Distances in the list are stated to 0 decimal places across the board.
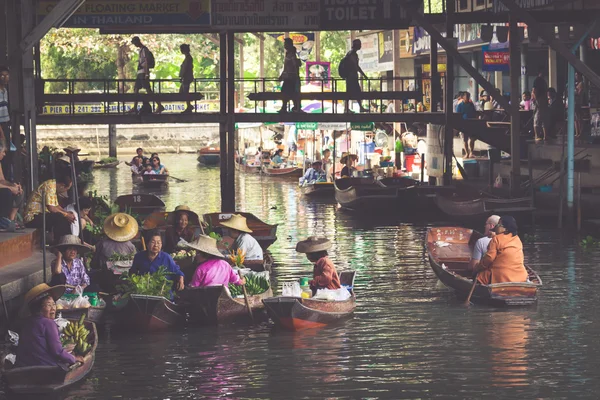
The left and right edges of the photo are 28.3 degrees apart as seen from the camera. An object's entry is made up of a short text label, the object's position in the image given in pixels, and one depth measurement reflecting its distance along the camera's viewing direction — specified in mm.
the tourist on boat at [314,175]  41375
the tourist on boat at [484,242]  18219
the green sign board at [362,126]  37500
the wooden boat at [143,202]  30922
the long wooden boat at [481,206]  28312
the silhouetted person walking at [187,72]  32812
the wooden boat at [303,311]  16031
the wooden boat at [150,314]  16156
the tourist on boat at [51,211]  18016
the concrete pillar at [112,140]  57594
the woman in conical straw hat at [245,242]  19047
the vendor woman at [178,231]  19500
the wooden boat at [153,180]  43438
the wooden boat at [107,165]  53750
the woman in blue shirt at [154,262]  16484
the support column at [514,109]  30016
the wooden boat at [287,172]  48375
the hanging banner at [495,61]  37719
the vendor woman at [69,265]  16094
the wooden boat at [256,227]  23172
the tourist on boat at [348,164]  39688
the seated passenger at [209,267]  16500
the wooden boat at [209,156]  56875
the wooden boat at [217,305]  16391
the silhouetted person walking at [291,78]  32812
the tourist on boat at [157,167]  44531
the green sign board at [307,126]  39594
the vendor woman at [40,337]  12641
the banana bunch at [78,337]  13633
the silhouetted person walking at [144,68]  32156
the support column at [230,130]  32688
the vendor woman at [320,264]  16688
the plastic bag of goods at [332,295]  16641
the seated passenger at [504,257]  17312
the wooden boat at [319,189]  39094
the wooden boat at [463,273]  17656
